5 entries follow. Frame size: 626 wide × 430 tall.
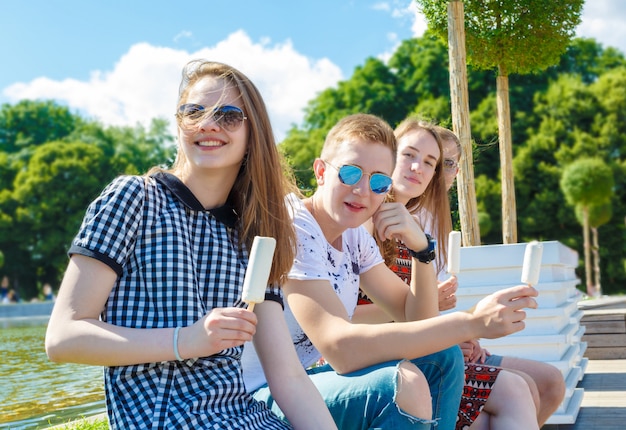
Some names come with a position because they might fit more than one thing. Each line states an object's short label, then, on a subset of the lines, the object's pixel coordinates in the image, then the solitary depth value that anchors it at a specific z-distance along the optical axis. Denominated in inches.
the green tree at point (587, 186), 948.0
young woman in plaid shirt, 71.8
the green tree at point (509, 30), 321.7
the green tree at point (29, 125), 1636.3
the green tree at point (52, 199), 1314.0
